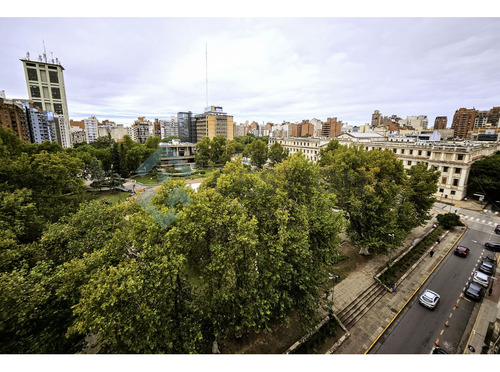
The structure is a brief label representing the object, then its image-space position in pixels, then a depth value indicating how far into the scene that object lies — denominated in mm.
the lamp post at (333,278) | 14838
